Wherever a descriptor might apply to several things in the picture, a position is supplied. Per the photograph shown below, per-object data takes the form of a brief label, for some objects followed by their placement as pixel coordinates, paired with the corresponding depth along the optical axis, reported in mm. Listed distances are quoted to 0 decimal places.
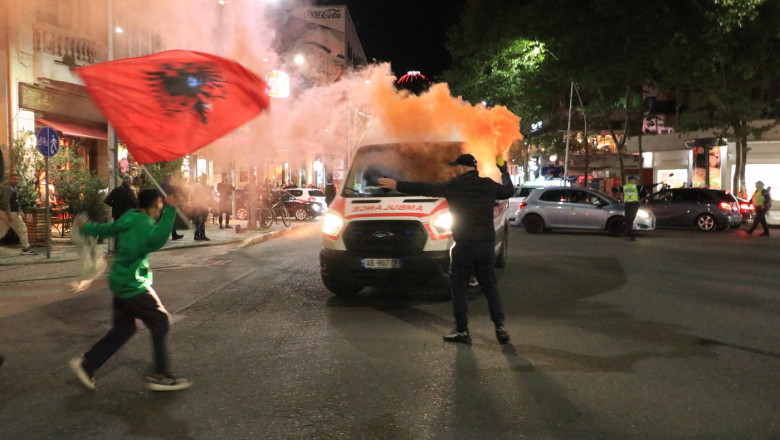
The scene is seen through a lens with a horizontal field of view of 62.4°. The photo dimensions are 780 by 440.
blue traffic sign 12117
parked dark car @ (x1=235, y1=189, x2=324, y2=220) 25266
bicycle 21875
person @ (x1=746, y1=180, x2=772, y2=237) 18688
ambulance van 7715
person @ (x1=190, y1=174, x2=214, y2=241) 13678
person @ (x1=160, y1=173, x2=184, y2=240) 12616
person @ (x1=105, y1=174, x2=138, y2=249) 11742
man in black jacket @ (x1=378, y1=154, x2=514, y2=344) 6082
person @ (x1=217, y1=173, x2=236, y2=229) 19984
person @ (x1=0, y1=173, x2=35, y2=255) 12312
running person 4648
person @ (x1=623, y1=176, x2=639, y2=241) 16888
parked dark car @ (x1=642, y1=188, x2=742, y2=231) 20656
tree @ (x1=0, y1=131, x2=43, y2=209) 14477
